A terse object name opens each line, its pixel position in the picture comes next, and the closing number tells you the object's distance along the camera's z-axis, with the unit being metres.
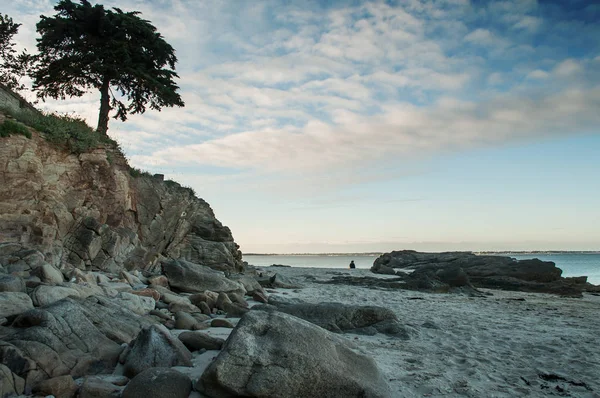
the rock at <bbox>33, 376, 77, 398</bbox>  3.86
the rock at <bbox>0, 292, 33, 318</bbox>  5.18
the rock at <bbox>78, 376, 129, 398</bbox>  3.89
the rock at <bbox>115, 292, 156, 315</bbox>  7.37
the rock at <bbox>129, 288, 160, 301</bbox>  9.00
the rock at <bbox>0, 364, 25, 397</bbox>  3.70
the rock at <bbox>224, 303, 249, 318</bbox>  8.82
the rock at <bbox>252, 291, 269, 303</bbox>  11.94
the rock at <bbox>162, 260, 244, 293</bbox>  11.70
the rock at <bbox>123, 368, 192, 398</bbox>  3.84
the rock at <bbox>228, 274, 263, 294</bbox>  14.18
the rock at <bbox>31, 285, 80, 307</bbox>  5.97
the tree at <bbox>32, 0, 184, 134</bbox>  18.91
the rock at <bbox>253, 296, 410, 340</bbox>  8.03
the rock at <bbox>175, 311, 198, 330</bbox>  7.06
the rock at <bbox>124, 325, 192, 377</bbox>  4.54
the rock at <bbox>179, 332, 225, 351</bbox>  5.58
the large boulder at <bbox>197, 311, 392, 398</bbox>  3.92
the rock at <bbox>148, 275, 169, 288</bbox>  11.16
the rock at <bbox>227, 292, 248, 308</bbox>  10.18
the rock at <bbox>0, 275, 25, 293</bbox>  6.01
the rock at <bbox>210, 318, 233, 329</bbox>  7.55
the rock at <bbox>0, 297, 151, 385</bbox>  4.14
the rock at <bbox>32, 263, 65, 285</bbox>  7.60
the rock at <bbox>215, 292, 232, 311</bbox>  9.43
